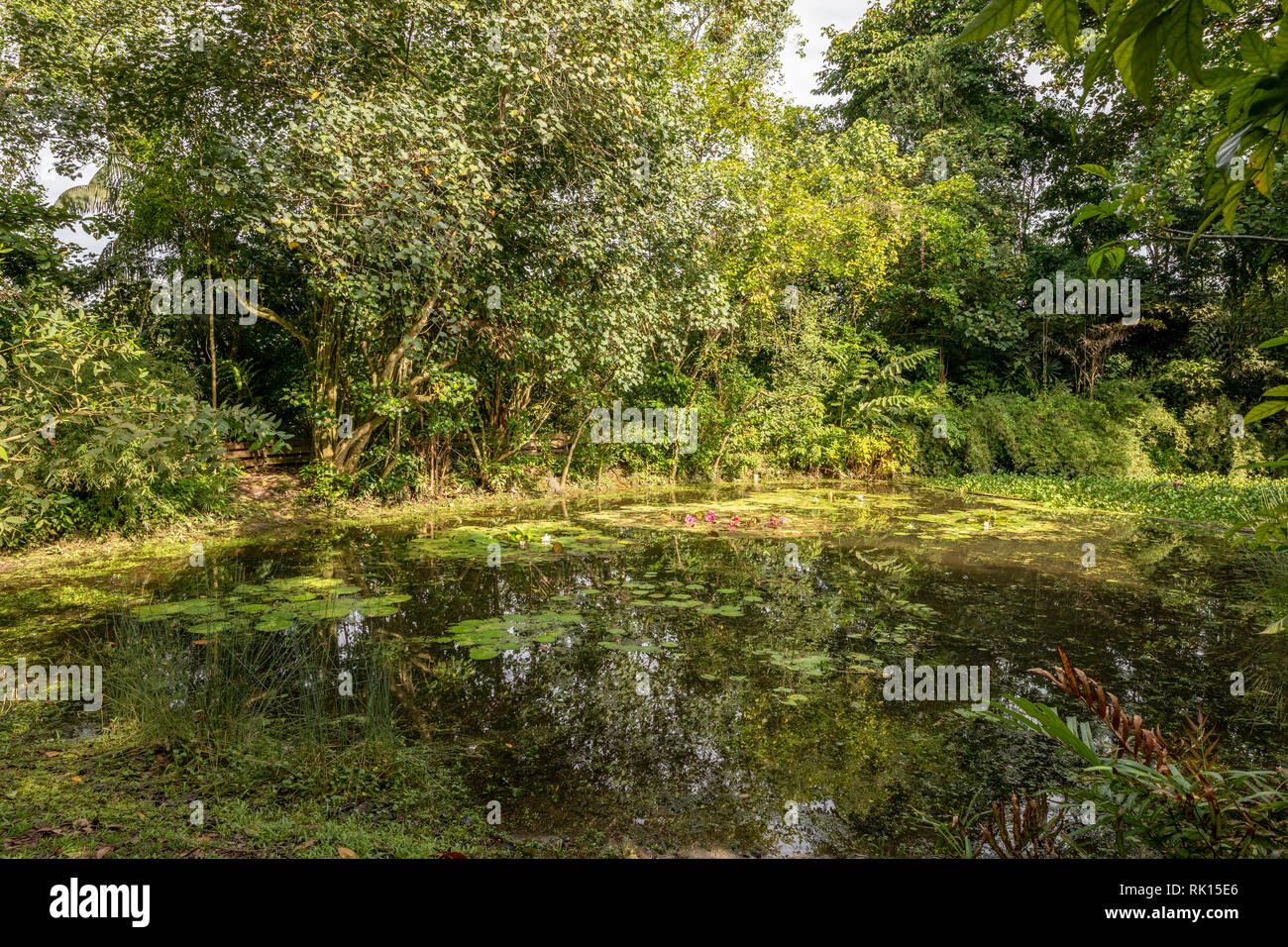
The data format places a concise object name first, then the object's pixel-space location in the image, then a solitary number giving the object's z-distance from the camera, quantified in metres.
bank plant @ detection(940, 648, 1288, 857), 1.51
